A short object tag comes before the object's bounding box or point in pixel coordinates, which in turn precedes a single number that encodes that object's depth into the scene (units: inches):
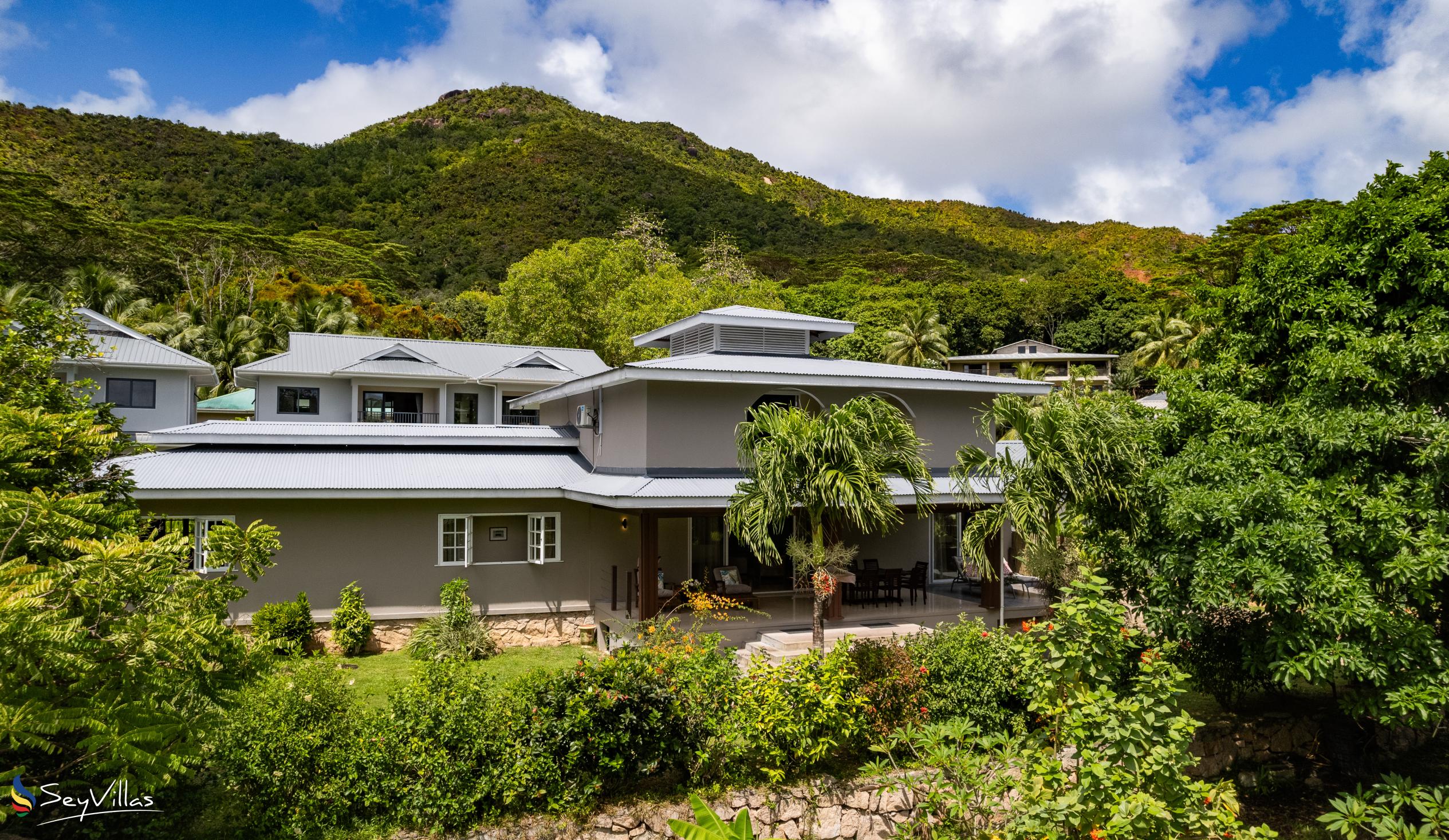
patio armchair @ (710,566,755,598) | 656.4
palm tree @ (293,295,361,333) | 1813.5
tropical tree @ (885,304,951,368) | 2124.8
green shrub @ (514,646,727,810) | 326.6
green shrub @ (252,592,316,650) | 564.4
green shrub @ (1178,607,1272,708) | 422.9
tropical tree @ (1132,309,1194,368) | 1863.9
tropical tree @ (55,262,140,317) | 1743.4
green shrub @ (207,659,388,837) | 296.2
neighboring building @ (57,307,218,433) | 1250.0
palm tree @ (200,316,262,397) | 1694.1
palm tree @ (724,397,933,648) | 462.6
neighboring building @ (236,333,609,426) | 1266.0
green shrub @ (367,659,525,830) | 308.3
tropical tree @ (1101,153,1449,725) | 313.3
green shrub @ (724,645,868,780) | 353.7
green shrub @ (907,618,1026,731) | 394.0
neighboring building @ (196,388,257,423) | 1445.6
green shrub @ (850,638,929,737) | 382.9
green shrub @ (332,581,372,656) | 591.8
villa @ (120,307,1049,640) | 594.9
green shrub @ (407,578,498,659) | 596.1
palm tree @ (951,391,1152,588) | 426.6
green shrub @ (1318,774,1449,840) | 275.0
